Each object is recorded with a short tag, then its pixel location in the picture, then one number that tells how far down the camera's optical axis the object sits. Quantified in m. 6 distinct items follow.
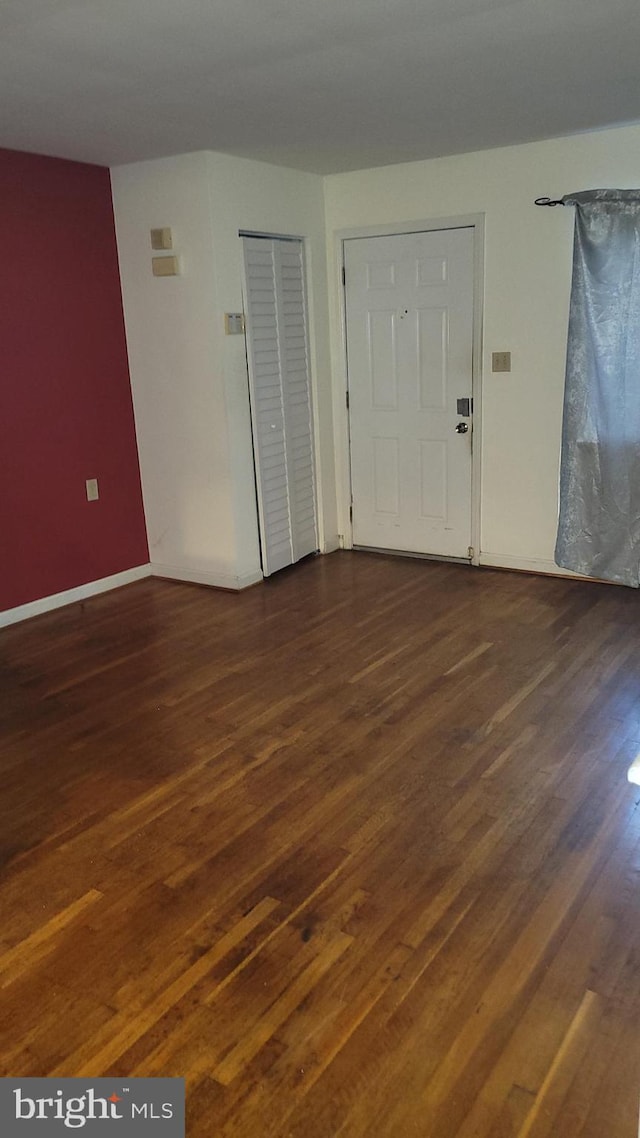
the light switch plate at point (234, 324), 4.68
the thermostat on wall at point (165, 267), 4.68
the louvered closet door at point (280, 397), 4.88
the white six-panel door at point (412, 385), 4.98
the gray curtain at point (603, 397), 4.29
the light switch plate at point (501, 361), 4.84
